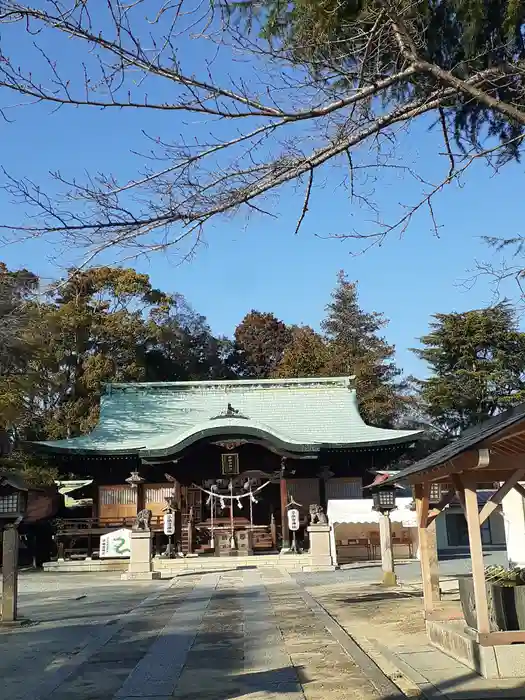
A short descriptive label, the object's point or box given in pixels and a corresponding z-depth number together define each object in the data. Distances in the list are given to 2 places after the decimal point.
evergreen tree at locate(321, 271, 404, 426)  38.69
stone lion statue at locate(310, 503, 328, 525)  18.80
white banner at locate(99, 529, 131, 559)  20.67
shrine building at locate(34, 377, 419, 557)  22.45
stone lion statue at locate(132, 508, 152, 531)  17.83
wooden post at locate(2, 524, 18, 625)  9.63
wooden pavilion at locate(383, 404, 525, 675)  5.32
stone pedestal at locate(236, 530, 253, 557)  21.33
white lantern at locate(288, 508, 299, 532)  20.94
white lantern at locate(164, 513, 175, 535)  20.20
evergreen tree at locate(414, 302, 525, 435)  32.84
